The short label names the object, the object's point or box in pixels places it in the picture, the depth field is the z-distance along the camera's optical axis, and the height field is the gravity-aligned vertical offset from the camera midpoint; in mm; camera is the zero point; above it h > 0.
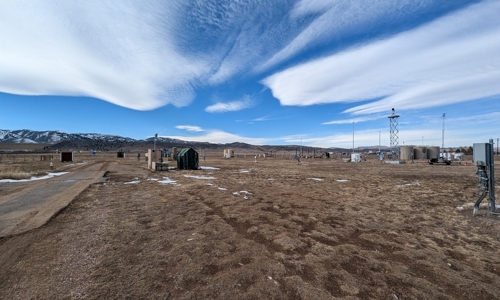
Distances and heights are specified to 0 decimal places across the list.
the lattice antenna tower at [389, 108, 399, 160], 42000 +1182
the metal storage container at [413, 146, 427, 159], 44531 +456
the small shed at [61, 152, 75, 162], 40500 -655
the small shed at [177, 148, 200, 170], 26031 -784
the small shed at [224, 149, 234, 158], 61981 +211
